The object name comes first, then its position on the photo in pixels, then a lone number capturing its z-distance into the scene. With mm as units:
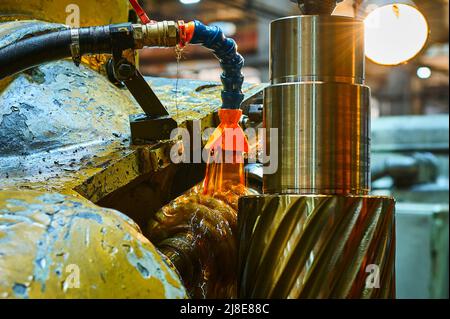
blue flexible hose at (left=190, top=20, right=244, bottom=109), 1244
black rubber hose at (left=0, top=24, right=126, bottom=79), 1171
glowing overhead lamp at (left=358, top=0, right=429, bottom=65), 2137
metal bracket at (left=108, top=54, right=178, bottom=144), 1272
